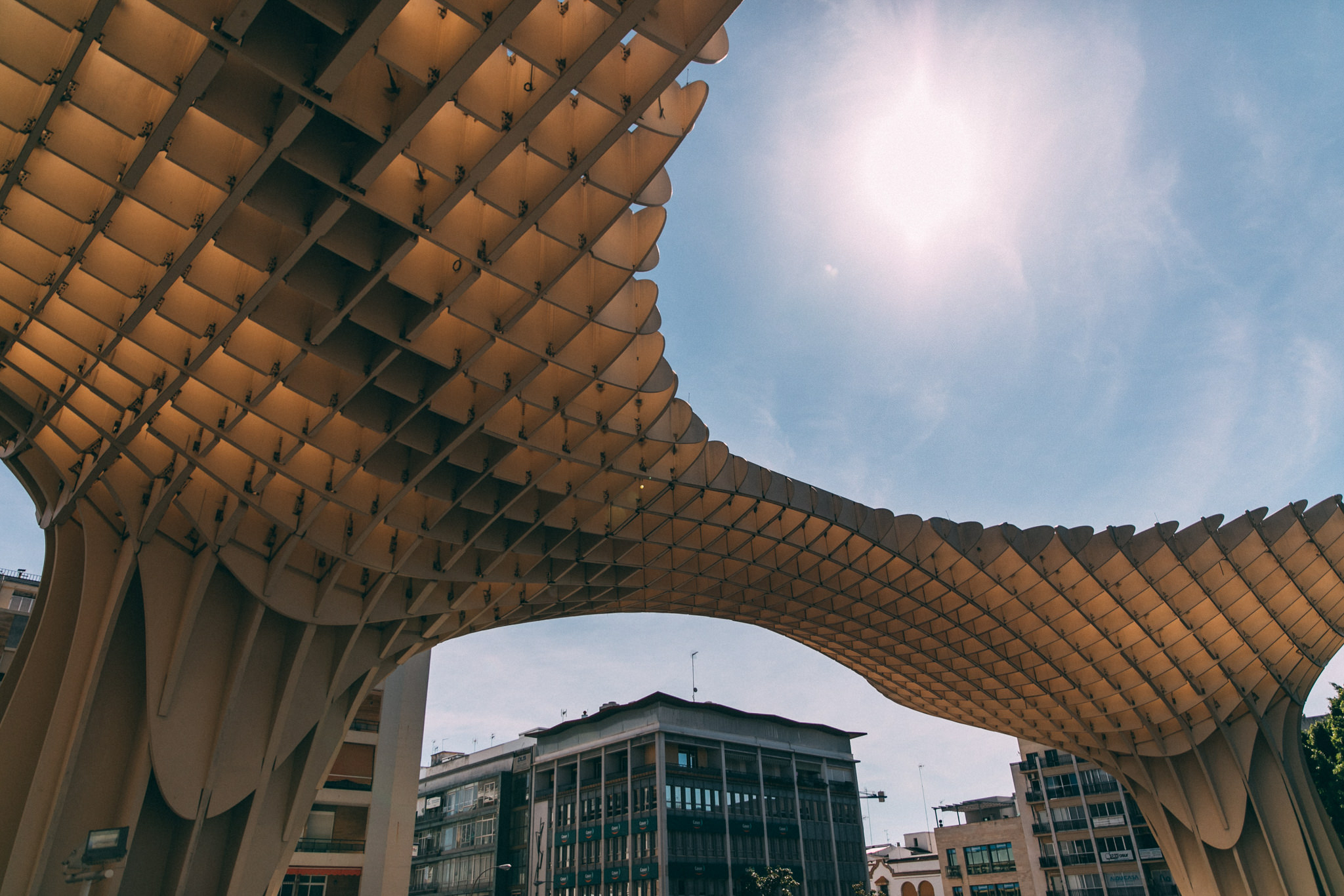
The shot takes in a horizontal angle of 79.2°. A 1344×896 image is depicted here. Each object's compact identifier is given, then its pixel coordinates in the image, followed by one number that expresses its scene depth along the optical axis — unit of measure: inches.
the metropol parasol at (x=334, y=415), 558.6
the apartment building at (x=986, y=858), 3971.5
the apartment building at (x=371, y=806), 2011.6
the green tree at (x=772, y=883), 3299.7
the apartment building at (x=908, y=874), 4894.2
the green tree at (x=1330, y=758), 1831.9
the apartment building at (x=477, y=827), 3892.7
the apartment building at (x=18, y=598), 2426.2
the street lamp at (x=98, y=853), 632.4
